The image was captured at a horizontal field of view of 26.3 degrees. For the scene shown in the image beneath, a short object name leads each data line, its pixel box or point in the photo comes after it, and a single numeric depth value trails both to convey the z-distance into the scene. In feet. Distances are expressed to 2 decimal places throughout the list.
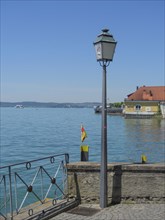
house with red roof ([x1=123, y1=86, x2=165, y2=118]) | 293.64
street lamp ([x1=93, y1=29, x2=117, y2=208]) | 25.95
